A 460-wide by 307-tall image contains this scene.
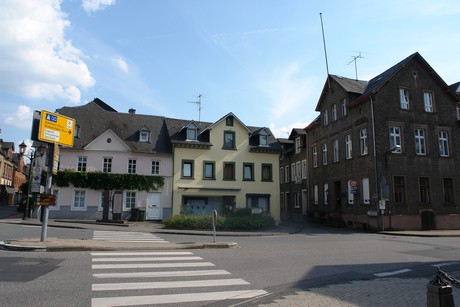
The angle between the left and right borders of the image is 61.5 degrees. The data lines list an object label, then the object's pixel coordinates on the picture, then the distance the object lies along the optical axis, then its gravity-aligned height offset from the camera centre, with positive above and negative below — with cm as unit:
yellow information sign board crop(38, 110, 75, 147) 1455 +321
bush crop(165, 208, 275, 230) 2600 -63
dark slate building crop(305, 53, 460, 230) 2936 +492
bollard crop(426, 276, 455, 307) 413 -86
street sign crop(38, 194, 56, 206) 1450 +43
